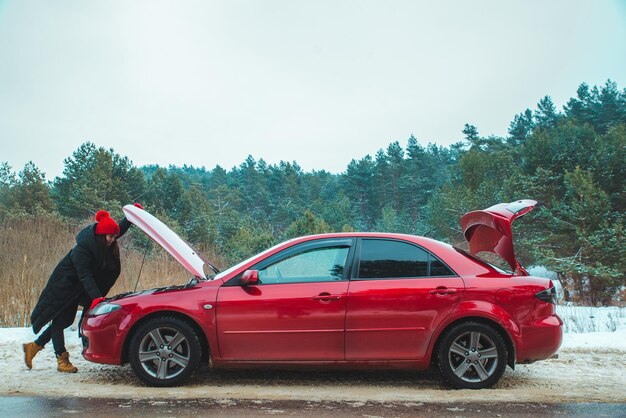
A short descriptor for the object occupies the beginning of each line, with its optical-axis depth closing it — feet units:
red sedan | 18.47
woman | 21.25
